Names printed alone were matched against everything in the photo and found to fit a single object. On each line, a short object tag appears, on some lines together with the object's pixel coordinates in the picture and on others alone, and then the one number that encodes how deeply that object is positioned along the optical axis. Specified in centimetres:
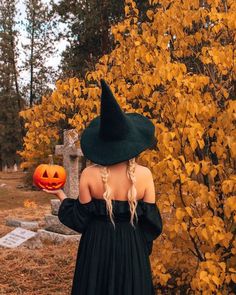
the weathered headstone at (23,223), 983
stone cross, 957
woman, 301
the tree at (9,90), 3400
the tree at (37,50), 3353
